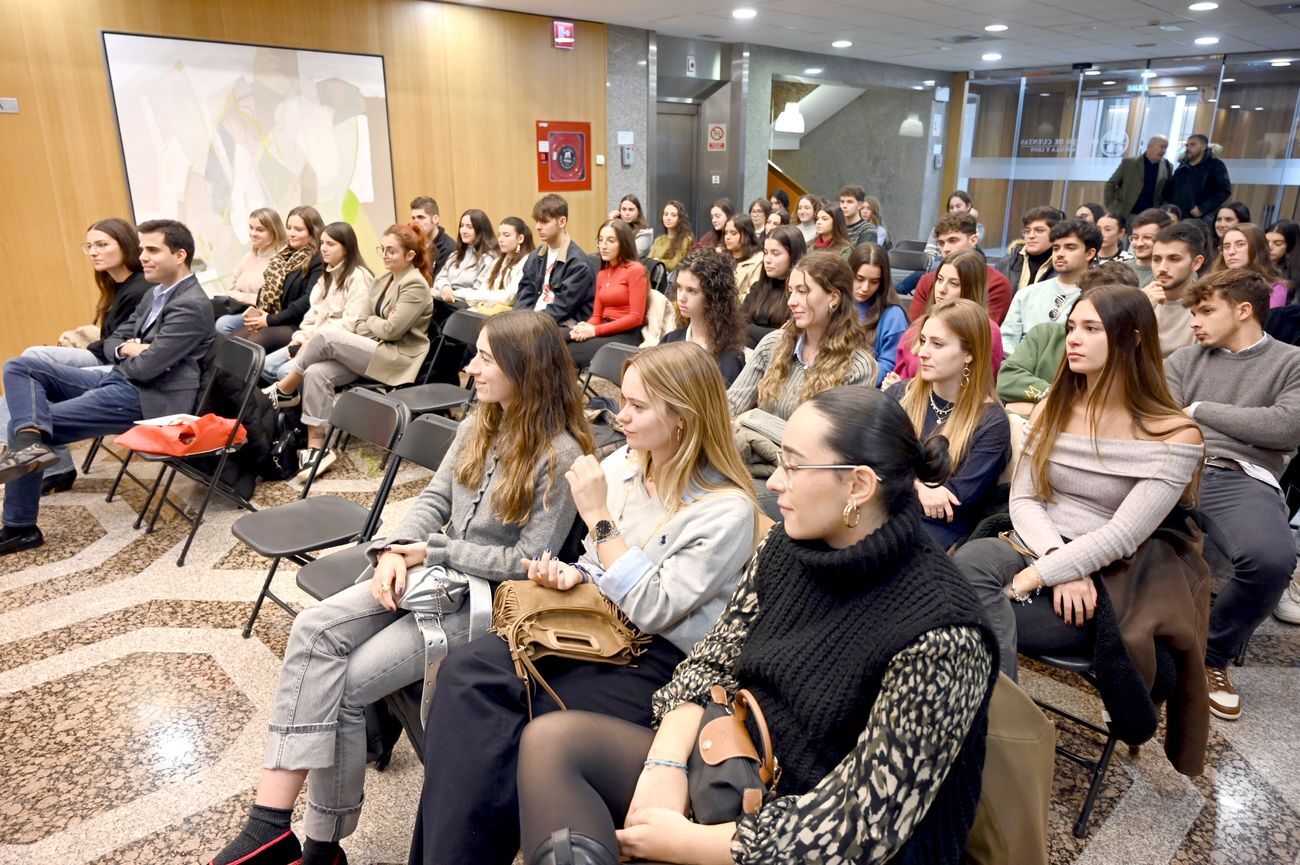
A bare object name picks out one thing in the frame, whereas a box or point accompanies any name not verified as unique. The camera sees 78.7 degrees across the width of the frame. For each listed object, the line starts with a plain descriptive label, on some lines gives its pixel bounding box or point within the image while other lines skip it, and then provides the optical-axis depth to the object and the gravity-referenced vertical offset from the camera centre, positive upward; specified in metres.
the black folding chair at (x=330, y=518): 2.68 -1.10
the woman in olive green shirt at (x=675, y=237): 7.56 -0.32
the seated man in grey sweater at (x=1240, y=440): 2.58 -0.81
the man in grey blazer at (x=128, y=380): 3.82 -0.90
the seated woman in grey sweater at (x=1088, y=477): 2.11 -0.74
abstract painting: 6.59 +0.57
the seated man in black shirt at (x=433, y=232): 7.08 -0.27
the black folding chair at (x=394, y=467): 2.41 -0.93
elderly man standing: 9.31 +0.25
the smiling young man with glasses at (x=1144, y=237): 4.96 -0.21
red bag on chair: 3.61 -1.06
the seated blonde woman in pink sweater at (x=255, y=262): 6.03 -0.46
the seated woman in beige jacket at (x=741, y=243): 6.37 -0.32
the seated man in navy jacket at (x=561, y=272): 5.64 -0.49
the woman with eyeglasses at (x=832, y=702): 1.25 -0.82
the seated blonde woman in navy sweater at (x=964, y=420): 2.51 -0.67
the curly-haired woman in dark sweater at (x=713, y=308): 3.81 -0.50
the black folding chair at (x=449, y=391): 4.35 -1.06
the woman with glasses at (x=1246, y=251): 4.38 -0.25
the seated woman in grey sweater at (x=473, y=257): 6.71 -0.45
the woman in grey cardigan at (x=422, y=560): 1.92 -0.95
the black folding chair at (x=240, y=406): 3.77 -0.99
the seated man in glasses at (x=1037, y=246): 4.75 -0.25
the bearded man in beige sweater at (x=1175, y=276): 3.71 -0.33
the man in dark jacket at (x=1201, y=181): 8.74 +0.23
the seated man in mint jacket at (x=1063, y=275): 4.15 -0.37
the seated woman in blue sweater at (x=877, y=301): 4.06 -0.50
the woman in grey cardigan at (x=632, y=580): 1.67 -0.86
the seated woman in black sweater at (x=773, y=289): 4.56 -0.50
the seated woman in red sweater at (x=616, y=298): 5.34 -0.64
